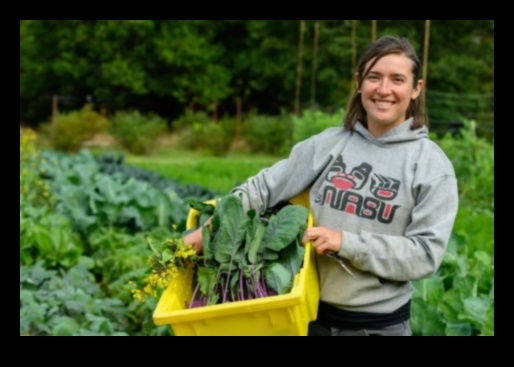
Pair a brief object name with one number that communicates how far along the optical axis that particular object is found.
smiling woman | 2.75
